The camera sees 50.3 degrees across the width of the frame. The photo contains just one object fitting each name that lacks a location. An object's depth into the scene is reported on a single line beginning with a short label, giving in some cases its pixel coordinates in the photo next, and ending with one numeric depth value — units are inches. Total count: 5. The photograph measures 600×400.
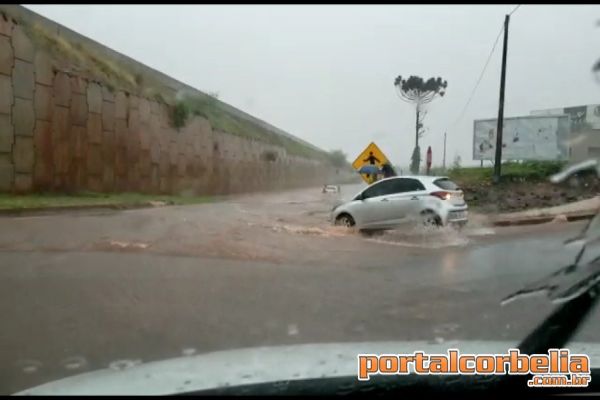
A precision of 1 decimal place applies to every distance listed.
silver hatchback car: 505.4
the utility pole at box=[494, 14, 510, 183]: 689.8
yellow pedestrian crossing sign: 692.1
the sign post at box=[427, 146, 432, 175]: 728.6
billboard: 896.3
